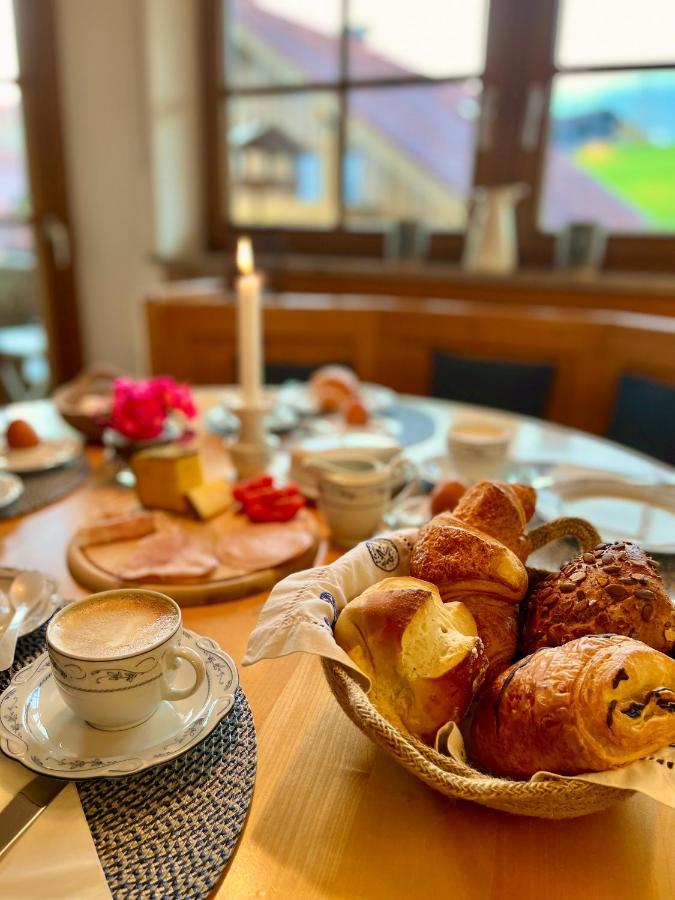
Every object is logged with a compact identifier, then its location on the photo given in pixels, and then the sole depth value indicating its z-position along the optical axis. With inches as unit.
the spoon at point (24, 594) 28.6
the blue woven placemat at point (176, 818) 18.5
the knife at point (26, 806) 19.5
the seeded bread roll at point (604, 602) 20.6
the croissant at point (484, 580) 22.4
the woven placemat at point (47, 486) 42.1
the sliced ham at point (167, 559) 33.0
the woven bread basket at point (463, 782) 17.3
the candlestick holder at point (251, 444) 46.8
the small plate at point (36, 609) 28.5
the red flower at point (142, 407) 46.4
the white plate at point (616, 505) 38.8
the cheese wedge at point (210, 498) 39.7
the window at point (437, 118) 108.3
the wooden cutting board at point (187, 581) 32.2
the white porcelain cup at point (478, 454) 45.4
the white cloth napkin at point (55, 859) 18.0
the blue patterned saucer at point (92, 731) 20.8
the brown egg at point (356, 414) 57.9
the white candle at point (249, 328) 46.2
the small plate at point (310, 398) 62.6
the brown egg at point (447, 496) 36.9
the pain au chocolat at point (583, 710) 17.6
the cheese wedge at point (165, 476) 40.2
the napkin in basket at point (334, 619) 17.4
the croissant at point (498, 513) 24.7
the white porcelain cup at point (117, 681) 21.0
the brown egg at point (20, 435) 50.0
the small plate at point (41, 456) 47.7
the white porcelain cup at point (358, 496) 36.3
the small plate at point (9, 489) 42.1
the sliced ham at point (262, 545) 34.6
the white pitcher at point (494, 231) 109.6
